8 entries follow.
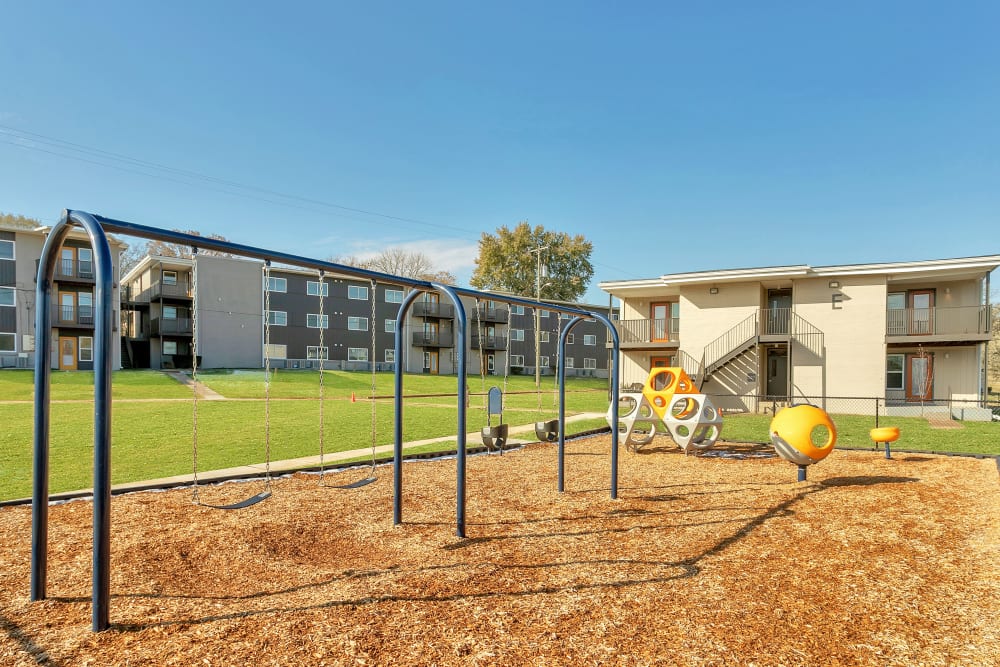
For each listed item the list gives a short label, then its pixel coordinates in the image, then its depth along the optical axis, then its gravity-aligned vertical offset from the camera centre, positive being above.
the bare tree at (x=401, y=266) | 66.44 +8.51
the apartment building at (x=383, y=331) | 45.47 +0.53
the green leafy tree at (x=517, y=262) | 58.97 +8.06
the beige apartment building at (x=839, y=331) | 23.41 +0.45
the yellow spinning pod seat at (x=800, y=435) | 9.38 -1.62
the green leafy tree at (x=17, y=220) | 57.73 +11.84
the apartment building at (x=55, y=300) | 33.94 +2.03
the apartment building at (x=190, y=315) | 41.41 +1.43
